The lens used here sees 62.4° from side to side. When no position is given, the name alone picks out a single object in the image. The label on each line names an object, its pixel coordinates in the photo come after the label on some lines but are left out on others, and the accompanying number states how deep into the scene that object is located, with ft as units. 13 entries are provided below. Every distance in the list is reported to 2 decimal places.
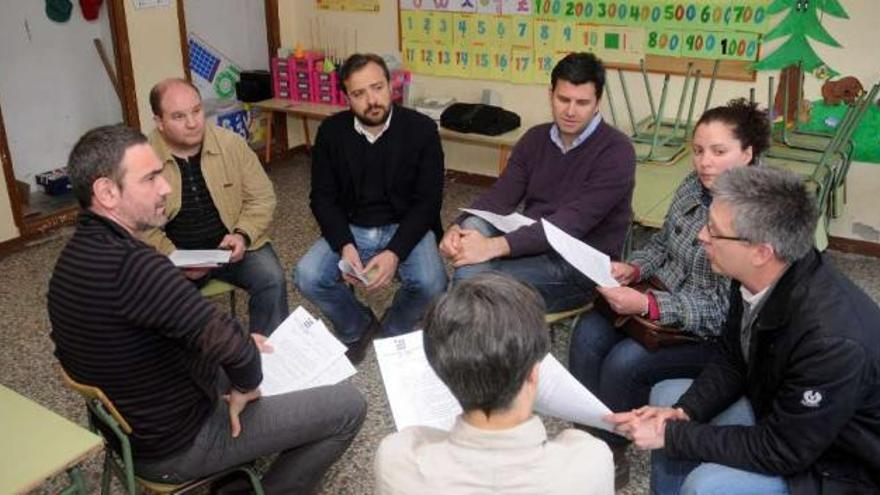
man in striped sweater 4.99
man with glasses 4.60
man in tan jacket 8.29
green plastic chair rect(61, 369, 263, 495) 5.05
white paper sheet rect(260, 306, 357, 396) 6.61
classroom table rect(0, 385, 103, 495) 4.45
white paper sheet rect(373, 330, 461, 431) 5.56
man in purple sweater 7.98
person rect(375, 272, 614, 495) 3.38
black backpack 14.12
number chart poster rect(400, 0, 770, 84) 12.34
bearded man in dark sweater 8.98
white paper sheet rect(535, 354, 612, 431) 5.11
